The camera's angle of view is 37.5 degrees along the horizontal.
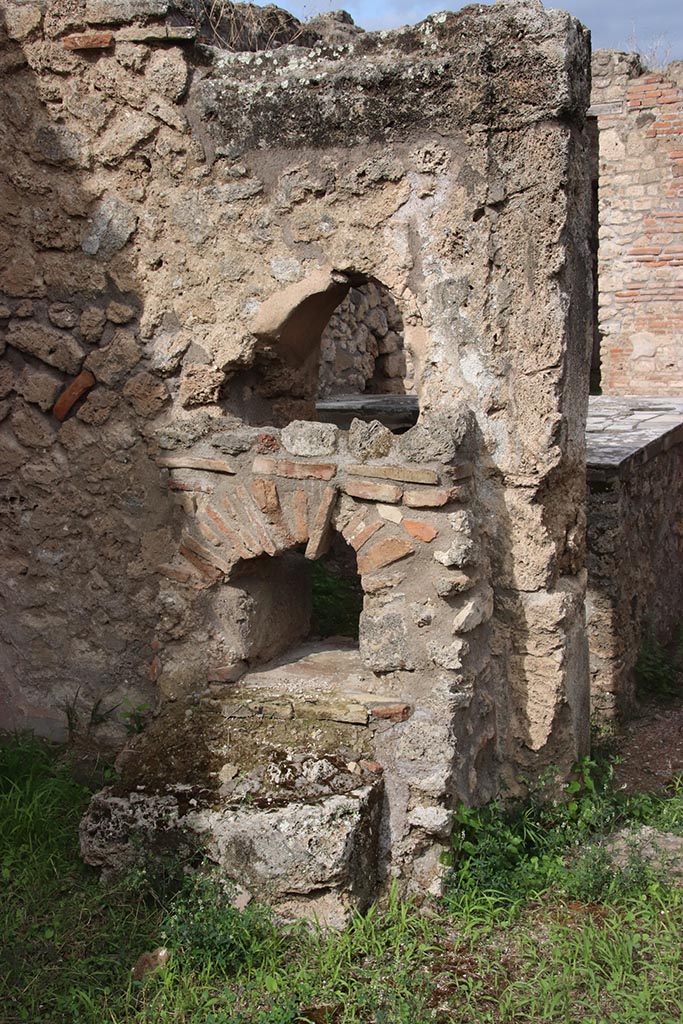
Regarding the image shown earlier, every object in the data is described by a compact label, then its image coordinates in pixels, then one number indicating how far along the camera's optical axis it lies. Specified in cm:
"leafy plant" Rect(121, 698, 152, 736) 389
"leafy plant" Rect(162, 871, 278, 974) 296
